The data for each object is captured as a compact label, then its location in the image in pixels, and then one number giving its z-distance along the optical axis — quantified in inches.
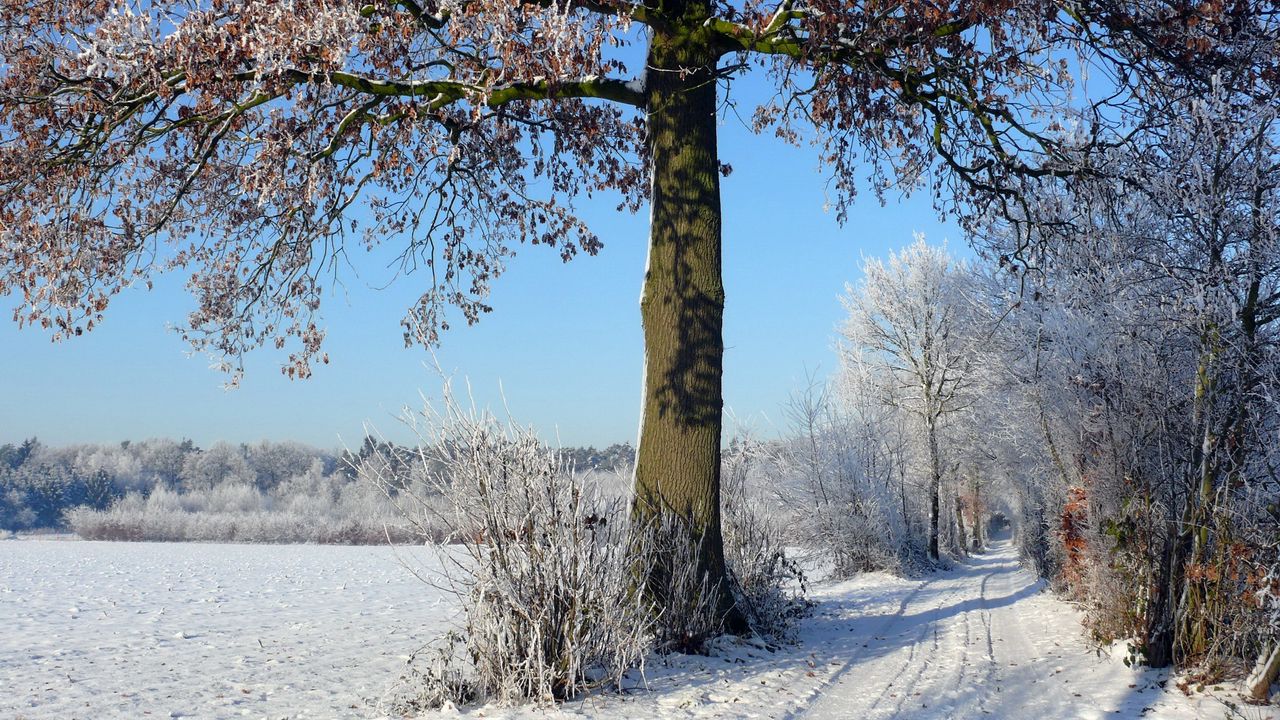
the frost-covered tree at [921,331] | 935.7
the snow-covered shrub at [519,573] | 208.7
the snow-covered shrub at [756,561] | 319.6
